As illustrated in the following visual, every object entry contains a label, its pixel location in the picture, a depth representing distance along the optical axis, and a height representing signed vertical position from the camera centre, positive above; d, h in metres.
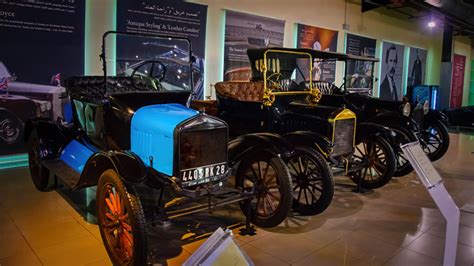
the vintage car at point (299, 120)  4.03 -0.22
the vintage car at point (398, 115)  5.47 -0.13
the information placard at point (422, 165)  2.29 -0.36
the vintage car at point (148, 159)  2.62 -0.53
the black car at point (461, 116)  11.02 -0.22
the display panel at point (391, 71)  12.64 +1.21
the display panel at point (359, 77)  6.79 +0.52
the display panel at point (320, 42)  9.39 +1.60
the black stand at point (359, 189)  4.66 -1.06
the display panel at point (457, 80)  15.94 +1.24
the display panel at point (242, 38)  7.78 +1.34
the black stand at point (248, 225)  3.29 -1.12
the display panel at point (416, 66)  13.96 +1.56
